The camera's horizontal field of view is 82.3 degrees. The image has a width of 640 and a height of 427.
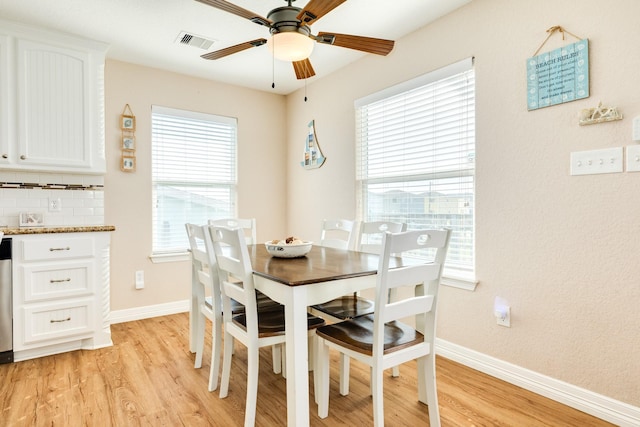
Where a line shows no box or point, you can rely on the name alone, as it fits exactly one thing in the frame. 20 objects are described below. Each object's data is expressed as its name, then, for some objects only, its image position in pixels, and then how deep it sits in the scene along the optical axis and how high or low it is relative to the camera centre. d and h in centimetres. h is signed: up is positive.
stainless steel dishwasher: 245 -65
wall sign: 189 +70
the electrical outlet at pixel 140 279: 347 -68
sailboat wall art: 384 +59
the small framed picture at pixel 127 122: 337 +79
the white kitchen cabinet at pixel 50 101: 266 +81
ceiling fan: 172 +90
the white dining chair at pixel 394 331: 147 -58
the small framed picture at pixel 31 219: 288 -9
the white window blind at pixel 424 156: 251 +39
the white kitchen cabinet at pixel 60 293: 251 -61
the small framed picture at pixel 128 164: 338 +40
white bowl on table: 208 -24
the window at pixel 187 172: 362 +37
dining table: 150 -37
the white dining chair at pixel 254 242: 226 -31
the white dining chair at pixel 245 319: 169 -59
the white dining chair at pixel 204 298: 203 -57
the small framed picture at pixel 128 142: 338 +60
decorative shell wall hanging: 179 +45
